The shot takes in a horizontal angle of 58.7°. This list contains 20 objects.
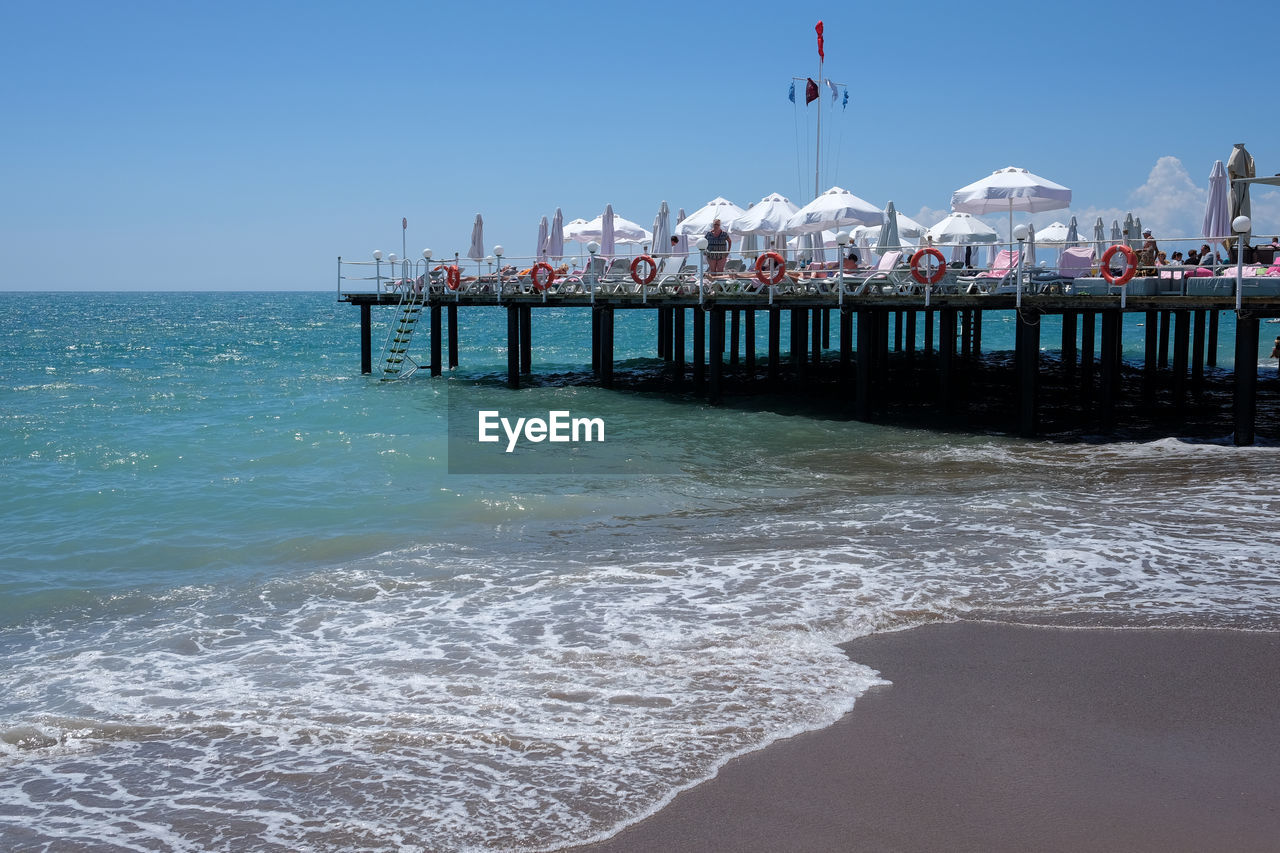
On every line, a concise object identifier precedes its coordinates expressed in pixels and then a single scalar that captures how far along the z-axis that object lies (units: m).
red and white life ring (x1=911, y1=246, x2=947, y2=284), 18.56
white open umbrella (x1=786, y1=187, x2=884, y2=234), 23.12
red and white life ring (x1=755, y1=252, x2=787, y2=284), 20.88
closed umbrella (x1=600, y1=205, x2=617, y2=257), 29.84
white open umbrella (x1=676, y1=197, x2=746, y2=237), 27.52
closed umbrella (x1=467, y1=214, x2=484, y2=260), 30.47
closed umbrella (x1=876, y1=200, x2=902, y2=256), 21.34
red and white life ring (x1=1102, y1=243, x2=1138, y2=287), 16.42
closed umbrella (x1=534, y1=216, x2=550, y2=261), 31.67
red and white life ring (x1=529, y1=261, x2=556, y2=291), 25.69
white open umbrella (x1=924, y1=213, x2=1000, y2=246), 21.87
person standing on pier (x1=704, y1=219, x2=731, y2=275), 23.89
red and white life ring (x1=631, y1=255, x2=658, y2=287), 24.10
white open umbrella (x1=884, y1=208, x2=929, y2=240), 26.45
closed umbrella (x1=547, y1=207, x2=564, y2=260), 30.94
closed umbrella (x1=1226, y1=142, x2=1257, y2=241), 17.05
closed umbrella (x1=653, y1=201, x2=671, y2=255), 27.31
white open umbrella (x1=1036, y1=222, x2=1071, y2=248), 32.32
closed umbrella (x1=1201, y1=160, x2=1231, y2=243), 19.55
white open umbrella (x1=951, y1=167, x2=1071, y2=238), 20.80
